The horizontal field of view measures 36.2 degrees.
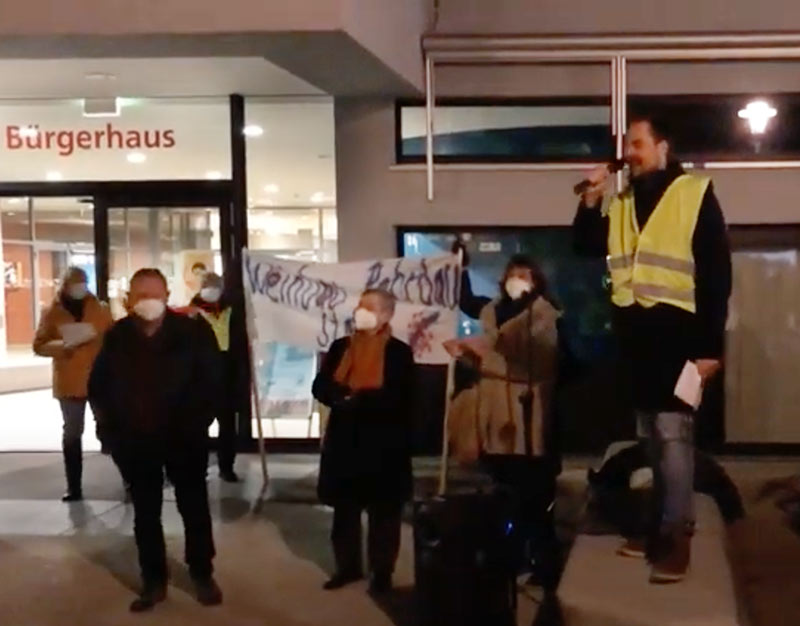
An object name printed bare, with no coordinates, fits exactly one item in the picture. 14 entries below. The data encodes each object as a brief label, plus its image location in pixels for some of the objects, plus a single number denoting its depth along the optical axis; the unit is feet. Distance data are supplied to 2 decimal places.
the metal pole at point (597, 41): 32.32
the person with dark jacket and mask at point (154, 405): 21.08
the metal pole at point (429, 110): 32.86
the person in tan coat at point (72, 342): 30.07
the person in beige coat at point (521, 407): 22.17
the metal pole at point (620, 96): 32.99
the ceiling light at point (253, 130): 37.40
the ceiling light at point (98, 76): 34.17
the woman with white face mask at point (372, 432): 21.66
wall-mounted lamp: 33.32
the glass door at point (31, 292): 42.63
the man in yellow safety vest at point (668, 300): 17.03
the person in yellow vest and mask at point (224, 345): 31.91
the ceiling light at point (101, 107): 37.68
